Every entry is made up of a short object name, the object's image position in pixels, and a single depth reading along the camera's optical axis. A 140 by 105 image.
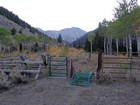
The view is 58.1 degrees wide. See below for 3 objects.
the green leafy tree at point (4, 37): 24.32
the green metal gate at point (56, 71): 7.21
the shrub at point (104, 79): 6.23
